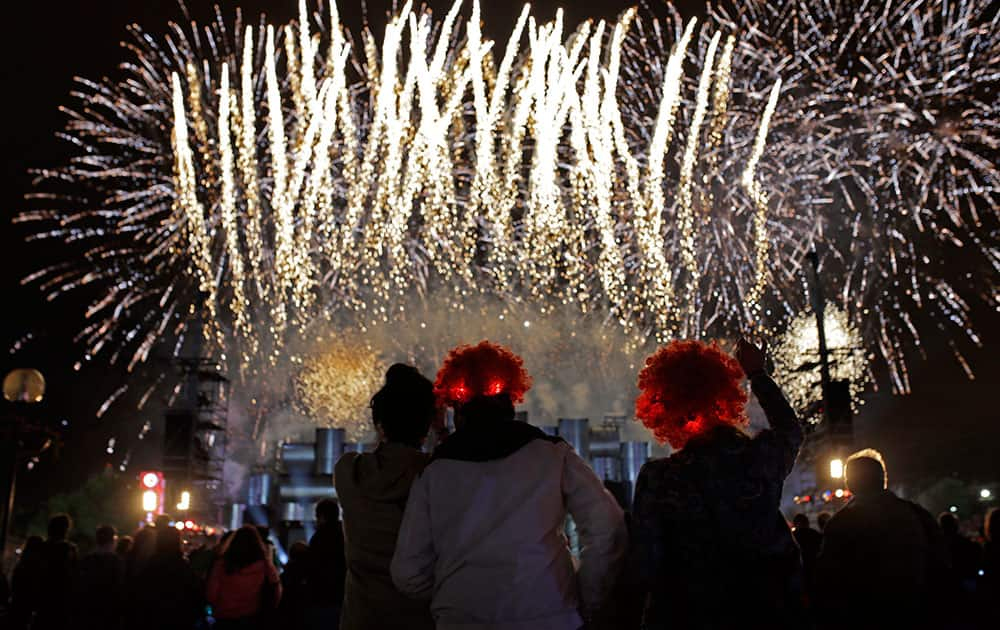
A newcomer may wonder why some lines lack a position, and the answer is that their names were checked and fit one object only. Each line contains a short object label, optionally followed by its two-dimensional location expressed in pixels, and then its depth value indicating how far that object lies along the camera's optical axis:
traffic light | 21.44
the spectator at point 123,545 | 9.96
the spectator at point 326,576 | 5.90
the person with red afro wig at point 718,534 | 3.39
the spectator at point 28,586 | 8.32
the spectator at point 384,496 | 3.65
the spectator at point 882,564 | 4.31
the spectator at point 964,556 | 6.05
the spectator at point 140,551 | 6.97
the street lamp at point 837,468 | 16.22
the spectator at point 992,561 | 5.10
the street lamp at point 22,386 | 11.52
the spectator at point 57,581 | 8.29
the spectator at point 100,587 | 8.06
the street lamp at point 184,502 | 24.05
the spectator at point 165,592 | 6.66
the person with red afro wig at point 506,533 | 3.21
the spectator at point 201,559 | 10.13
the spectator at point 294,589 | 6.48
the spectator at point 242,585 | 6.09
